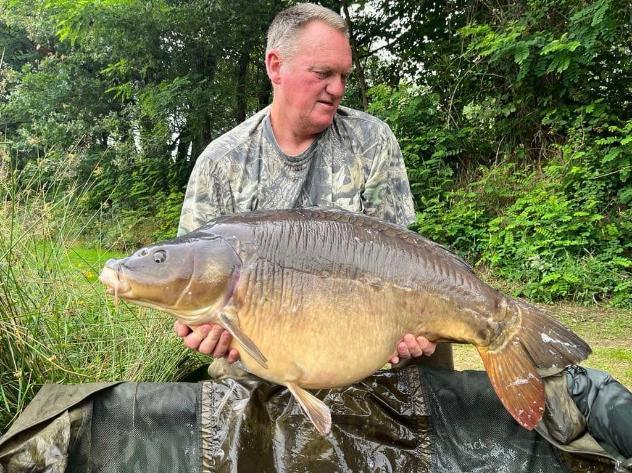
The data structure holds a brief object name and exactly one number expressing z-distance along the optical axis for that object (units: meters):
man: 1.71
